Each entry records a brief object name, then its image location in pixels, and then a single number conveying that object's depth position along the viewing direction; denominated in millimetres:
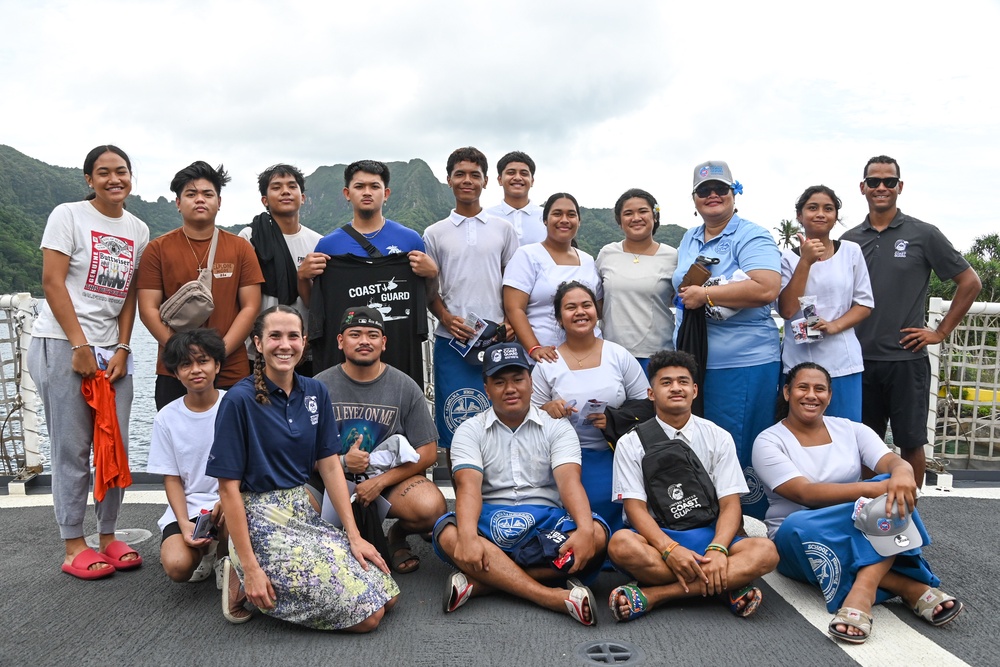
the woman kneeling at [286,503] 2791
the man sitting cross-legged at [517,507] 2992
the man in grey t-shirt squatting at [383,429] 3428
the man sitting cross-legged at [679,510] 2895
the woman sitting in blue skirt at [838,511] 2855
